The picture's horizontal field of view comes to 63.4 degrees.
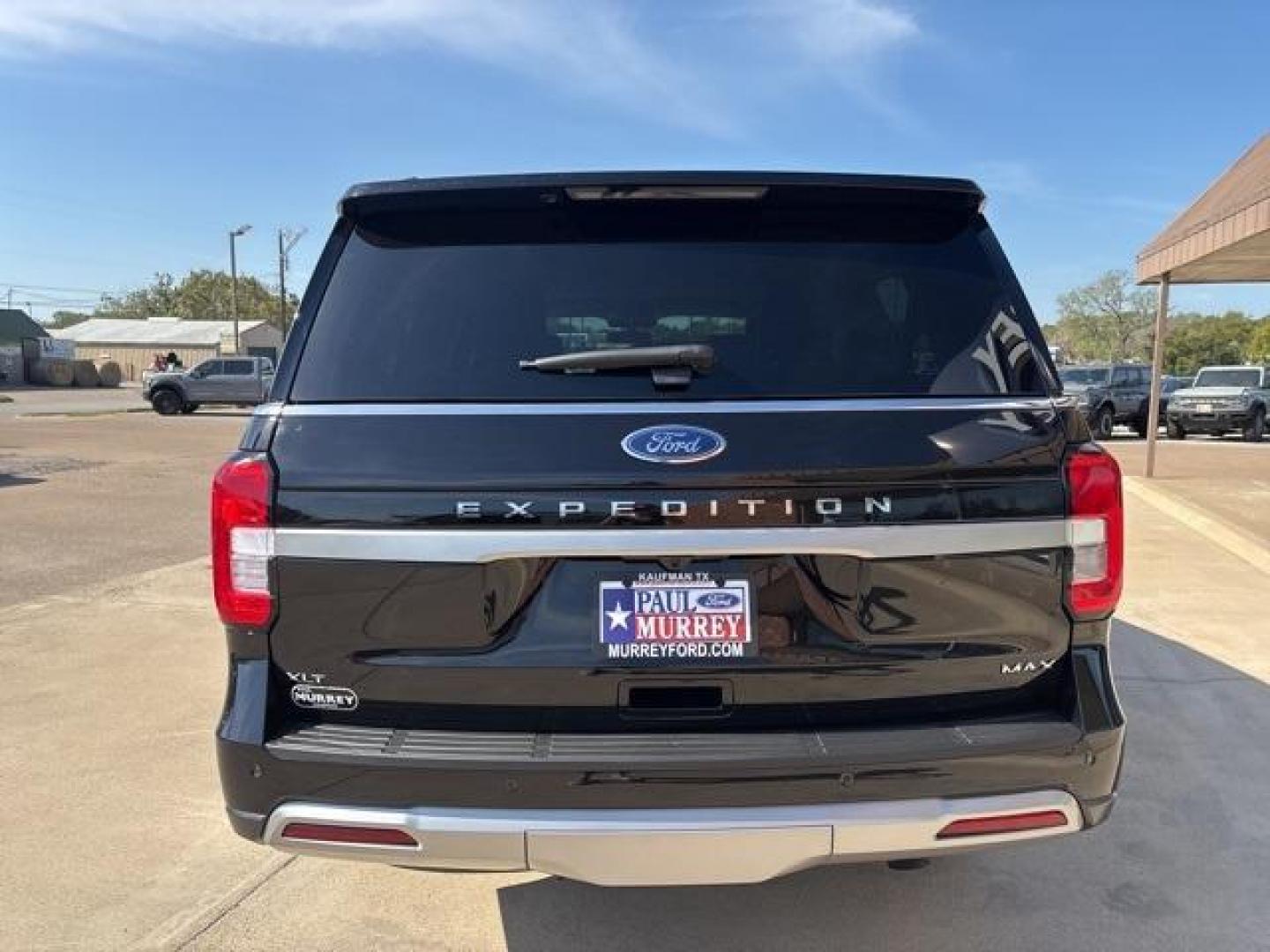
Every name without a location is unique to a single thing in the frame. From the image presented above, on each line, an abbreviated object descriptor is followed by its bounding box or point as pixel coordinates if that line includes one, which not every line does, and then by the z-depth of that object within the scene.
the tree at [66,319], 133.62
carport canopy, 10.14
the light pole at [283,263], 66.29
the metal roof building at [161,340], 78.81
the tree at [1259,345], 90.25
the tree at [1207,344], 99.44
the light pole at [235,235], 59.53
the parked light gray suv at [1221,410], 24.17
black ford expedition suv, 2.25
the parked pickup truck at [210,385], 33.38
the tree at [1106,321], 105.06
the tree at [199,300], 107.62
